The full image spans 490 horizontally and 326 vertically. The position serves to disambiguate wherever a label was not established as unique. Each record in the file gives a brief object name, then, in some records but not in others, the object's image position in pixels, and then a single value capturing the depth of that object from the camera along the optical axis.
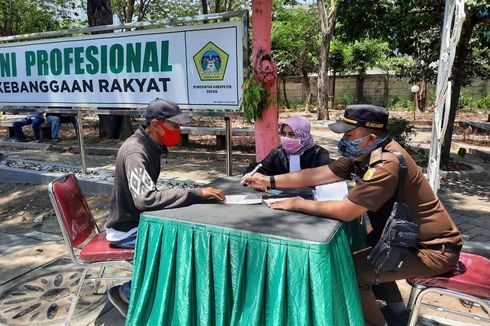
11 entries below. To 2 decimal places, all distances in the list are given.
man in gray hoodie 2.45
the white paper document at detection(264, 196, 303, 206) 2.51
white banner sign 4.43
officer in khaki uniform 2.10
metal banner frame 4.27
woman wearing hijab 3.35
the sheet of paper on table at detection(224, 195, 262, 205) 2.56
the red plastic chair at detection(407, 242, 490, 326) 2.18
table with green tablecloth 1.91
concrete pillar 4.35
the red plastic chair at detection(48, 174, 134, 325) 2.62
